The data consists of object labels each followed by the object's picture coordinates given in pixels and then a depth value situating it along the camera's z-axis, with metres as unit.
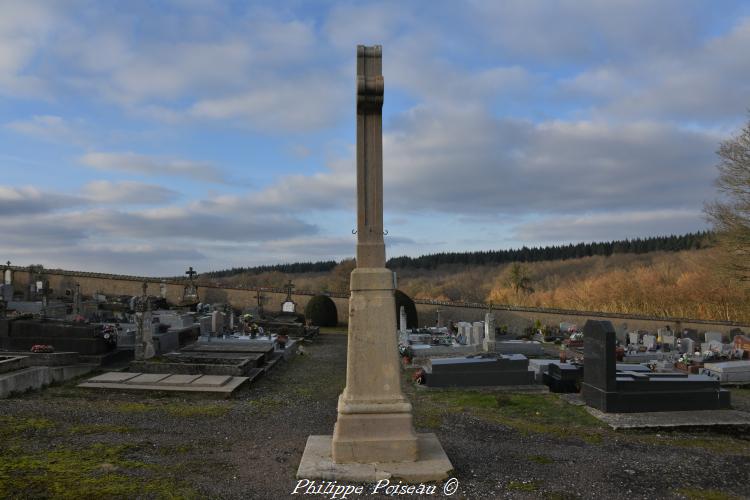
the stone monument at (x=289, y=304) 28.86
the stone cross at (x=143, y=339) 14.14
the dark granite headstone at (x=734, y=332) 19.62
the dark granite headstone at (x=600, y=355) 8.67
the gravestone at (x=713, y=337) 18.62
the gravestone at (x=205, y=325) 18.72
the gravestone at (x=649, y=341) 17.95
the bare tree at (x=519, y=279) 38.82
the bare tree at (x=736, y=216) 22.55
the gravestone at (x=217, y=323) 19.19
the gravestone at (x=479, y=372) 11.15
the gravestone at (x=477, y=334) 17.69
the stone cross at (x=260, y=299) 27.12
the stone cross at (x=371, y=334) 5.00
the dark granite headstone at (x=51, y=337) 12.55
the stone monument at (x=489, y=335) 17.00
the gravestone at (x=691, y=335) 19.64
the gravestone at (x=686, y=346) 17.25
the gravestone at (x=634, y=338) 19.08
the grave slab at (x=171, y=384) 9.75
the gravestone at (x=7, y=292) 24.83
